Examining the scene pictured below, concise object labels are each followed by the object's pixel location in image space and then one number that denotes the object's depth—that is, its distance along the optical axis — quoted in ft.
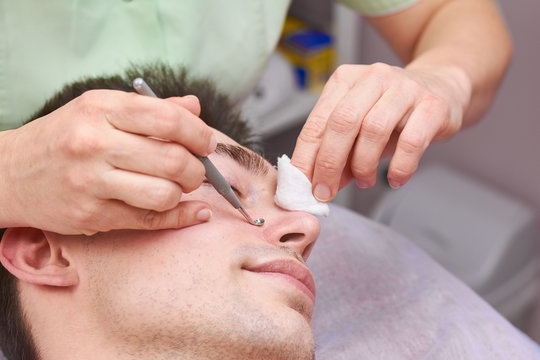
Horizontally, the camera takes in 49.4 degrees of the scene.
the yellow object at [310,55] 6.66
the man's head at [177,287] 2.55
